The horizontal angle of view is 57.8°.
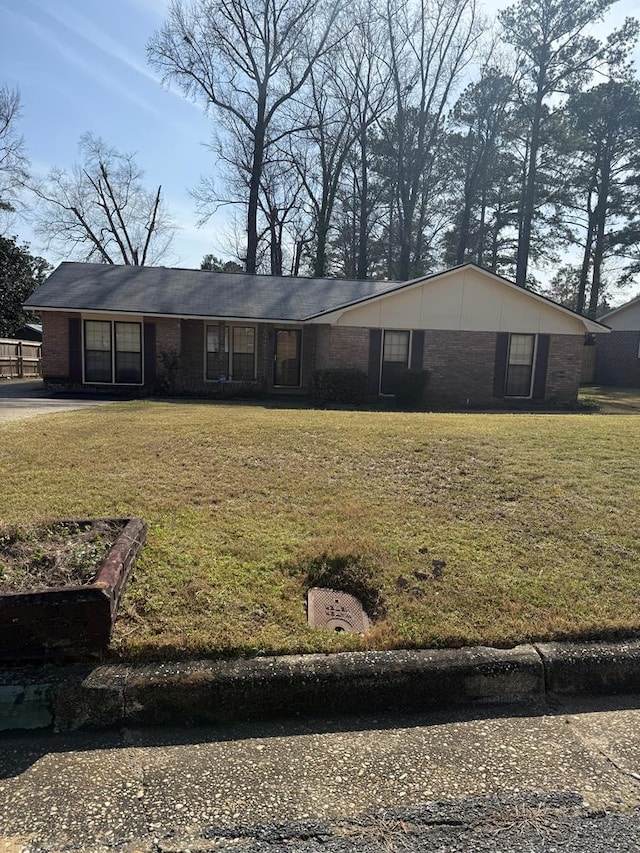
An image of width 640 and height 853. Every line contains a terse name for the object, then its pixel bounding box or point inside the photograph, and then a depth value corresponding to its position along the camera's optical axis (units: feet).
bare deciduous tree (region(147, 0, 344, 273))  93.56
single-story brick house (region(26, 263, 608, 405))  54.60
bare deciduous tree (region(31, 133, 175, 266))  122.93
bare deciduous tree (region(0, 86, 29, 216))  96.48
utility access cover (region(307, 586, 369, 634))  11.28
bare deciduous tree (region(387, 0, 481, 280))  105.40
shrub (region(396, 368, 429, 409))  53.16
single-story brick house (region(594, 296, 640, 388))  84.38
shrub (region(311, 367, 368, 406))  51.44
